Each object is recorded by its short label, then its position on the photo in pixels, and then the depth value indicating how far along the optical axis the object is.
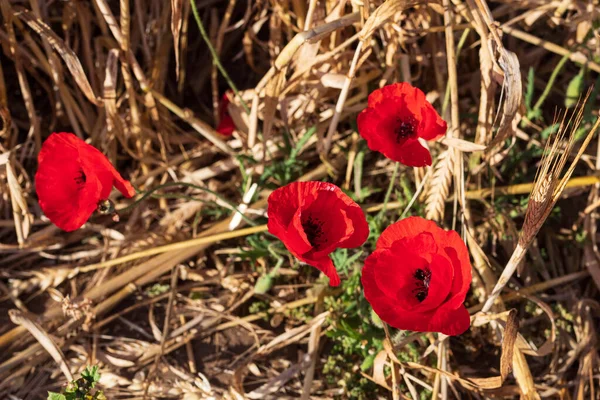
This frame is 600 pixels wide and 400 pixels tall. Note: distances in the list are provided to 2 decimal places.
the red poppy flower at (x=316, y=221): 1.01
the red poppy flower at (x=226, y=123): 1.25
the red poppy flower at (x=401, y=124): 1.05
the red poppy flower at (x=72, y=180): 1.07
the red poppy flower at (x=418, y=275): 0.99
